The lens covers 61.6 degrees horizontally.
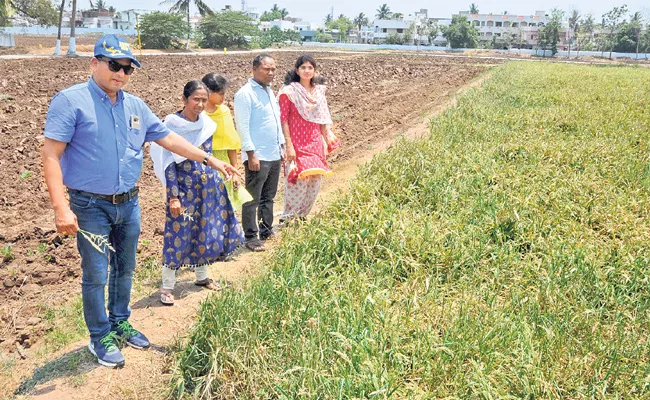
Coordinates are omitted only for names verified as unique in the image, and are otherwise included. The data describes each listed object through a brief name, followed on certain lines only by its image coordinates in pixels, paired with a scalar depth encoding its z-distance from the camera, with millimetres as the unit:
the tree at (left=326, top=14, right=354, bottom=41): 97812
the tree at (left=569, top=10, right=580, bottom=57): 95175
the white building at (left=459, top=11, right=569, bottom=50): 90181
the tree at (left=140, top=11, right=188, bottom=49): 41469
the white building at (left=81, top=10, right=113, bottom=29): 82938
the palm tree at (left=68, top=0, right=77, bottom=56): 30109
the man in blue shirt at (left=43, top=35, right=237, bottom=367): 2785
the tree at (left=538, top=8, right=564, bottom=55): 71688
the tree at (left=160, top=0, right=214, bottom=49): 50688
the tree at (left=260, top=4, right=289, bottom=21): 136750
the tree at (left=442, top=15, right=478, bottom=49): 75500
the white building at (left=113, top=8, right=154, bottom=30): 73569
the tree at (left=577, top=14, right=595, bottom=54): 85375
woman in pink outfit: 5094
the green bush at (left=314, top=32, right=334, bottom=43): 91000
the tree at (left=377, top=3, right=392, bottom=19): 125850
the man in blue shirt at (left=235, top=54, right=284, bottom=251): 4801
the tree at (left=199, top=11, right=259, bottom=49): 48125
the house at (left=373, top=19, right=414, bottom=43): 100312
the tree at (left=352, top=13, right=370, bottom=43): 123750
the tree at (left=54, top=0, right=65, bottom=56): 30484
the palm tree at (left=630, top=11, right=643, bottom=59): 70062
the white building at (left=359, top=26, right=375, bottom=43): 101750
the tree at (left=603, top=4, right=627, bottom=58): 76400
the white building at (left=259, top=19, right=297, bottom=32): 99894
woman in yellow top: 4227
